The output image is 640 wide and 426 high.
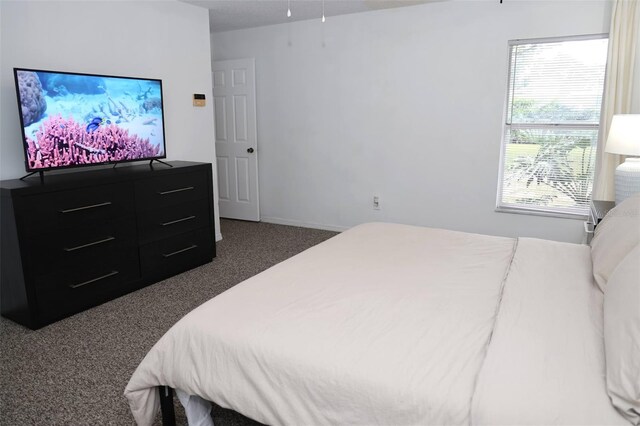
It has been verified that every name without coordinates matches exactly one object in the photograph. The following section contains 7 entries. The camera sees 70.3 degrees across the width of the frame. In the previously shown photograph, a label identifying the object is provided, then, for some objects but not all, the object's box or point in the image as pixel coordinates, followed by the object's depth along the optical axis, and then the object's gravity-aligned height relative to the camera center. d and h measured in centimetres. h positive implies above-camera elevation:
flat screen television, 291 +9
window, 387 +3
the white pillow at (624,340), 113 -59
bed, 122 -68
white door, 545 -9
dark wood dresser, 279 -72
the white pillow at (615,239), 183 -48
